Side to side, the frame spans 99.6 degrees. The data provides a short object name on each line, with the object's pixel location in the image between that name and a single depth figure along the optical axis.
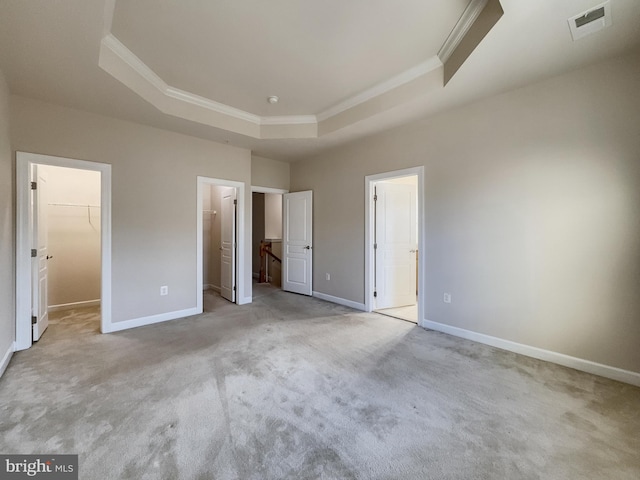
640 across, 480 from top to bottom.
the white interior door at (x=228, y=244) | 4.80
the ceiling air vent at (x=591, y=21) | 1.82
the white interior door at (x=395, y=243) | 4.36
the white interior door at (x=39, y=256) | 3.06
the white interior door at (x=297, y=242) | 5.35
